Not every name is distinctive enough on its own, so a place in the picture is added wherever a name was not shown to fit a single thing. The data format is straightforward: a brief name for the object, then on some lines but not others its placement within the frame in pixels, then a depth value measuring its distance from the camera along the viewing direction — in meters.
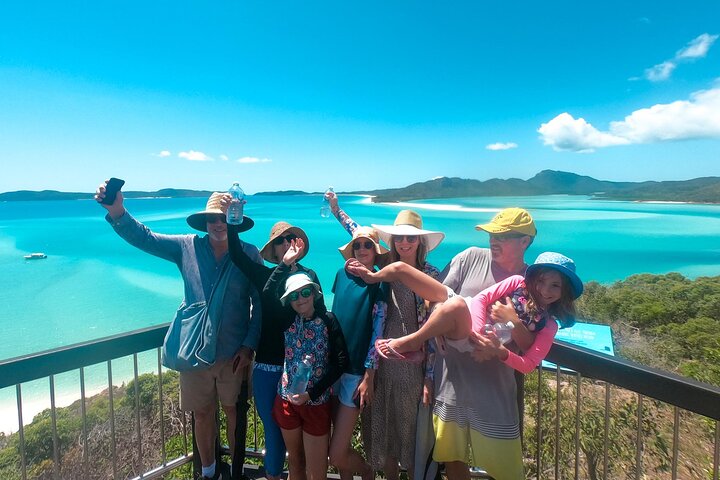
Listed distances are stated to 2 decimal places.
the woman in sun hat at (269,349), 2.39
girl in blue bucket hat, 1.96
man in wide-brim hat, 2.60
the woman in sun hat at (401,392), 2.35
